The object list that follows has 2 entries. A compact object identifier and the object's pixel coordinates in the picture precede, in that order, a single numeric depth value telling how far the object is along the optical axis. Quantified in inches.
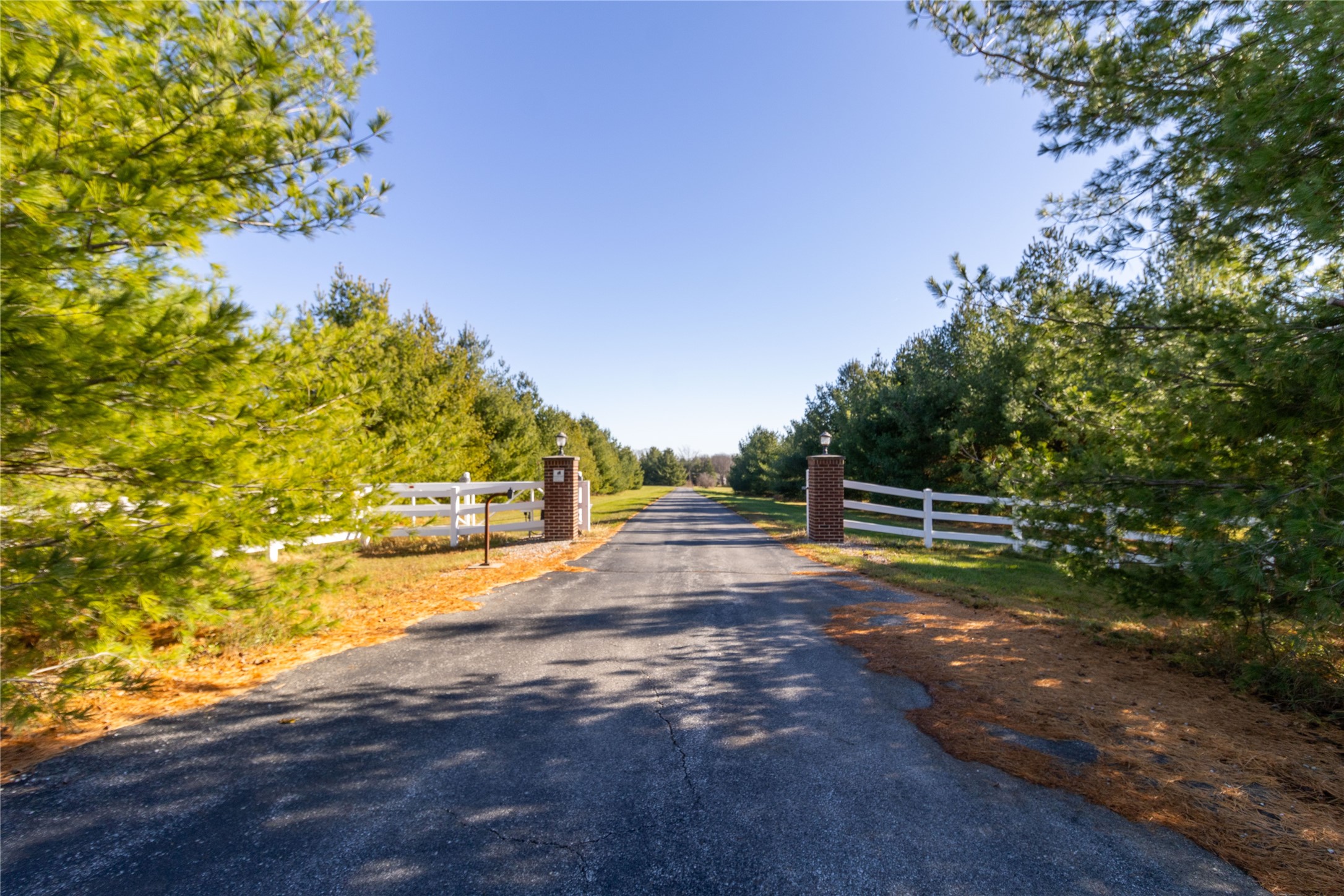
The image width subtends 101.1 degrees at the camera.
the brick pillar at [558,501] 508.7
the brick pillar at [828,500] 498.6
